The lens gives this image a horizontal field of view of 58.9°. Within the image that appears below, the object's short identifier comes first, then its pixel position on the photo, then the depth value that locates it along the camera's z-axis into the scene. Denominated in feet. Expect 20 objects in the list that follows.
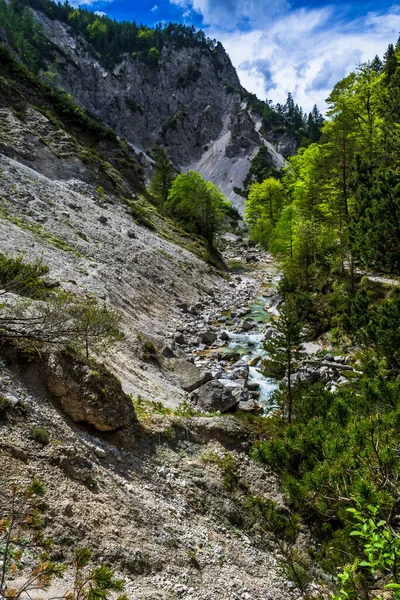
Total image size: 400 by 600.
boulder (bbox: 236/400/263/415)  48.93
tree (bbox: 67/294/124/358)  33.97
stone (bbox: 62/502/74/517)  20.68
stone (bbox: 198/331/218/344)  76.13
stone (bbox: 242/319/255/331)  85.40
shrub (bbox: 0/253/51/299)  25.38
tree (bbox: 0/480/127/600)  12.20
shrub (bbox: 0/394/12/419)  24.23
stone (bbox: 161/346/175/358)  64.64
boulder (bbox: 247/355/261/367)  66.44
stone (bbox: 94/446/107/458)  27.55
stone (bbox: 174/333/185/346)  73.47
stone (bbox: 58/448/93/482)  23.75
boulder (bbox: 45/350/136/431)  29.73
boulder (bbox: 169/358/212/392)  55.31
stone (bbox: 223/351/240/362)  68.13
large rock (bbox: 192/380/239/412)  46.73
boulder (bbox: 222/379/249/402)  52.75
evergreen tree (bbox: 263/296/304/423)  41.29
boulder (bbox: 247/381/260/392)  57.41
